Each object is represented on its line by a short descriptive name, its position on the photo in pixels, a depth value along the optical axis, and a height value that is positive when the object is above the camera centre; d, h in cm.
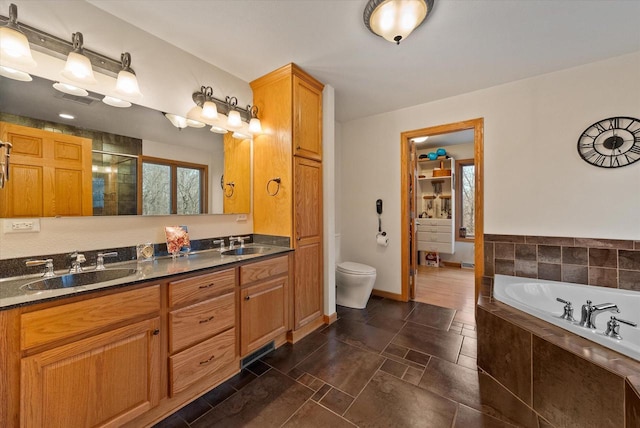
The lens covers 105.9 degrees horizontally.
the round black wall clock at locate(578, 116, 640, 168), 203 +59
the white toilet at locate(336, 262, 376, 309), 291 -89
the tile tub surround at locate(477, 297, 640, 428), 108 -86
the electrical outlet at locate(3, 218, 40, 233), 127 -7
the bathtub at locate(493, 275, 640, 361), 156 -70
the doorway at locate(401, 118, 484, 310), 294 +20
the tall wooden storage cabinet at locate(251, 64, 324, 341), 222 +35
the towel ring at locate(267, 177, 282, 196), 226 +27
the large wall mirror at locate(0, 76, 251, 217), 133 +39
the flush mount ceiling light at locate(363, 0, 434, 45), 143 +121
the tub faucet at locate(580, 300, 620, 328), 153 -66
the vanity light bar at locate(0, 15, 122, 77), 134 +98
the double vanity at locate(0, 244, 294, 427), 99 -66
